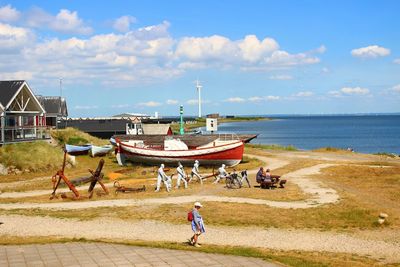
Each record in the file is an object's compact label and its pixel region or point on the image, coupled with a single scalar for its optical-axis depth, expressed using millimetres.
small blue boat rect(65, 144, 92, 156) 52156
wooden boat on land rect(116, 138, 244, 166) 45250
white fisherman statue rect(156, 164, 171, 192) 30172
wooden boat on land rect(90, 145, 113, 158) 53716
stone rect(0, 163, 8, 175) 39906
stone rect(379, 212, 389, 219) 21594
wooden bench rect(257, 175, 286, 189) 31038
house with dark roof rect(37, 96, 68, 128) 73125
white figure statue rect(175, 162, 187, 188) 31741
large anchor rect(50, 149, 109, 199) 28062
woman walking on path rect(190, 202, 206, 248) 17109
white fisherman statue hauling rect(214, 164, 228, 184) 34344
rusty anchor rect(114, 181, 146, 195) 30259
